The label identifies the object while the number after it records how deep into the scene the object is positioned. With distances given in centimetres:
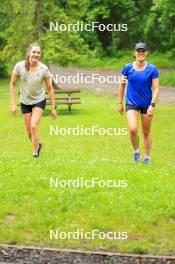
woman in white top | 1180
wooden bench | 2983
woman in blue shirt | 1139
